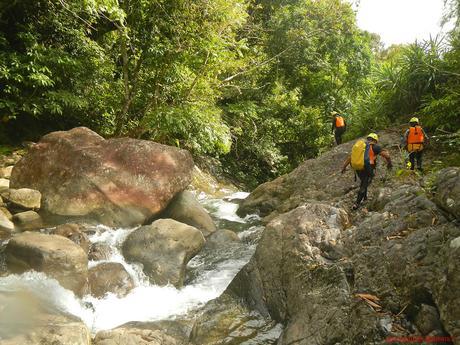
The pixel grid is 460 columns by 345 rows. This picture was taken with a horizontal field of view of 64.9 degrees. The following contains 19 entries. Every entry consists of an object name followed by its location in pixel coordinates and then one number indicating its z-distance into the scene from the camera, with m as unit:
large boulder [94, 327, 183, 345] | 5.23
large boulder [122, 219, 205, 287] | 7.35
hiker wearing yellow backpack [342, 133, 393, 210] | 7.14
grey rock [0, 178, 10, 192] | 9.13
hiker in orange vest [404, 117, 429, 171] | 8.30
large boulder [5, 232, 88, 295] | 6.20
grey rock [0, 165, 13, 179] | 10.03
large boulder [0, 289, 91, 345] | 4.78
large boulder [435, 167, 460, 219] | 4.72
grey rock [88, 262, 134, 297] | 6.67
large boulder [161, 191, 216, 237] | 9.81
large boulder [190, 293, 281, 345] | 5.43
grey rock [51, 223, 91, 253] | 7.44
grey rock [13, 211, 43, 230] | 7.97
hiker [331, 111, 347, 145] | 13.41
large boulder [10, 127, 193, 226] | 8.59
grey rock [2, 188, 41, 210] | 8.34
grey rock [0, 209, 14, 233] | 7.59
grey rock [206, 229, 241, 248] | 9.03
